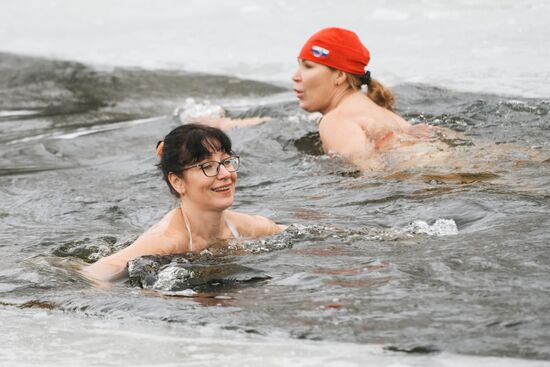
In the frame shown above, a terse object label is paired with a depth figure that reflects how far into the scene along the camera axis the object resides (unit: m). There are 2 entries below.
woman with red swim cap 17.11
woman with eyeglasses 11.71
